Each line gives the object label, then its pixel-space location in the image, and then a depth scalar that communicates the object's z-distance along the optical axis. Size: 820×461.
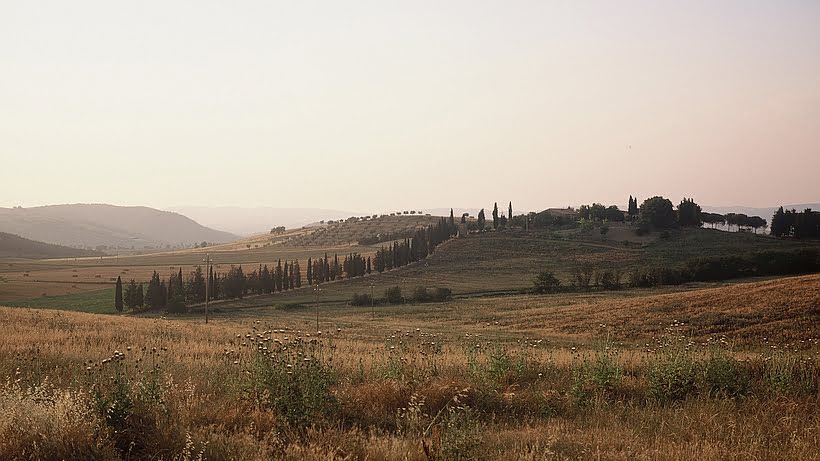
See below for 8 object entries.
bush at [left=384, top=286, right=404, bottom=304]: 88.75
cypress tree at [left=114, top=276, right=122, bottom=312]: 88.12
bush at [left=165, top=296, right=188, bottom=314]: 85.88
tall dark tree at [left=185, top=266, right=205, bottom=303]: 95.31
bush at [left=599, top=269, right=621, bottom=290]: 83.44
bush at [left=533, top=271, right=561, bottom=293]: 86.75
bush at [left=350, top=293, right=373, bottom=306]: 88.06
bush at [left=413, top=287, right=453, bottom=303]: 88.06
